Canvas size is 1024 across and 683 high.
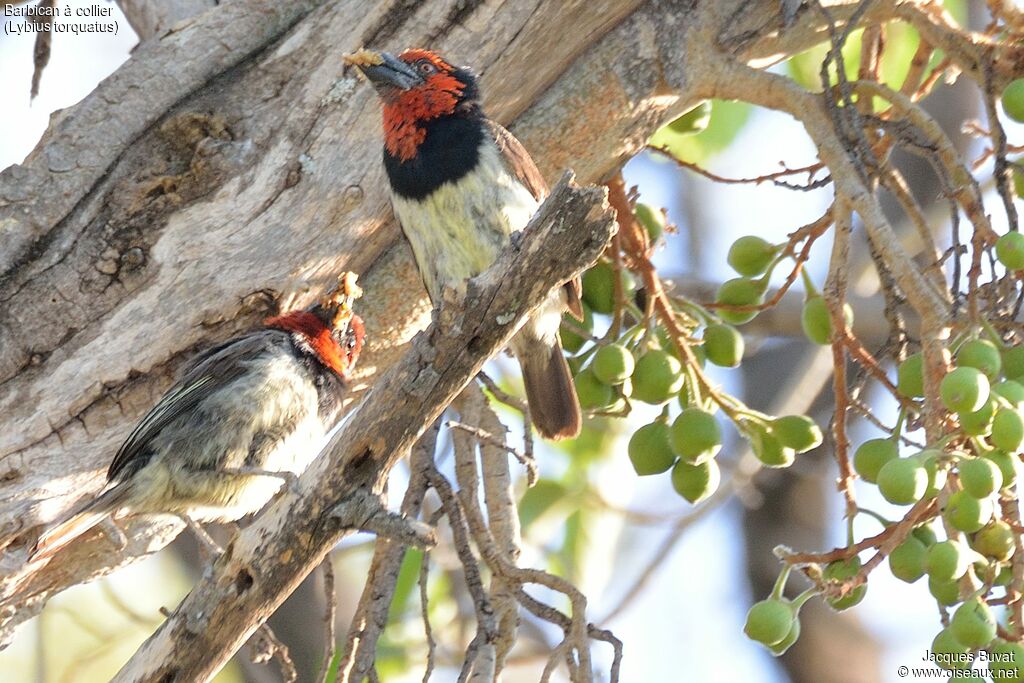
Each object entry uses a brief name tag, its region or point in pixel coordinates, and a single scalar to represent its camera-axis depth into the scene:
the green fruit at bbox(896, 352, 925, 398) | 5.51
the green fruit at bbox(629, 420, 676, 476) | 5.88
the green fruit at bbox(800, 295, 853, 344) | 6.12
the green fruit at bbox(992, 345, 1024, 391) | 5.18
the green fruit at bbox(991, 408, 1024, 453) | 4.55
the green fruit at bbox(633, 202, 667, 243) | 7.08
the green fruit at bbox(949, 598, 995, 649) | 4.43
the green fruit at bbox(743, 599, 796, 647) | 4.90
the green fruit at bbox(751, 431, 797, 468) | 5.99
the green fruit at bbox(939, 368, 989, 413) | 4.45
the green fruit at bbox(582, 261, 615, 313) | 6.71
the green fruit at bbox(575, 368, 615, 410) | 6.08
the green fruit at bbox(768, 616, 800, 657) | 5.01
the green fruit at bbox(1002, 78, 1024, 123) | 5.67
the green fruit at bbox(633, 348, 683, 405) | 5.81
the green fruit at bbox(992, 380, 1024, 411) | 4.70
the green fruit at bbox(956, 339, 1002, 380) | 4.70
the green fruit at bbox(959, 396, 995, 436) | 4.61
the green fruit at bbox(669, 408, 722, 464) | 5.64
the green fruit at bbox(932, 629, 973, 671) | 4.62
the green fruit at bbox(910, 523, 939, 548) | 5.29
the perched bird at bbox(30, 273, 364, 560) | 6.11
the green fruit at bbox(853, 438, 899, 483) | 5.24
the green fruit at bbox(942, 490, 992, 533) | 4.50
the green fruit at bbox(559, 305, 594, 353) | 6.68
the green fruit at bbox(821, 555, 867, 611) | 5.08
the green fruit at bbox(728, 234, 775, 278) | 6.28
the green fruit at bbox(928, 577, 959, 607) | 4.88
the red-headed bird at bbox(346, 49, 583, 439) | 6.40
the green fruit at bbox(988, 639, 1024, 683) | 4.53
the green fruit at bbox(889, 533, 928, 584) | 5.08
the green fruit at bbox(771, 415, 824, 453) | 5.90
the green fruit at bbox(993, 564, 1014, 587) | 5.12
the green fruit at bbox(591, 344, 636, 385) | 5.78
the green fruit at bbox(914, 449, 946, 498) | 4.54
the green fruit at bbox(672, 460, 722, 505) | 5.90
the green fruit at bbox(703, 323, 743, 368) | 6.37
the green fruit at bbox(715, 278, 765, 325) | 6.40
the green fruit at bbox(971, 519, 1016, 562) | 4.92
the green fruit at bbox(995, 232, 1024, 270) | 5.00
